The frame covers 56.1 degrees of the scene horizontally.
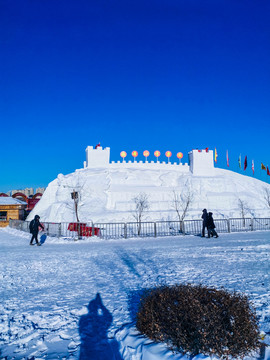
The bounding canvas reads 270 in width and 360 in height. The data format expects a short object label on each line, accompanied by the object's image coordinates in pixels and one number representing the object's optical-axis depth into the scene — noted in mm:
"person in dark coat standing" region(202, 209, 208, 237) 15827
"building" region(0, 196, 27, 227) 33647
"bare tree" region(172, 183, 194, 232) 40081
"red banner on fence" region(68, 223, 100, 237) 17306
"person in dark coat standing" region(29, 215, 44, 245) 14203
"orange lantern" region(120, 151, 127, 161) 57312
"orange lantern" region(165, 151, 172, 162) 58906
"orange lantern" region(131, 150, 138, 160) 57081
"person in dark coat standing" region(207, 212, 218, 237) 15695
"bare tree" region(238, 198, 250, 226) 38959
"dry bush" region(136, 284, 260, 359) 2703
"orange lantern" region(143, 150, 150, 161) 57031
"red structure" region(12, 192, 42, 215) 53488
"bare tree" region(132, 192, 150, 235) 36138
